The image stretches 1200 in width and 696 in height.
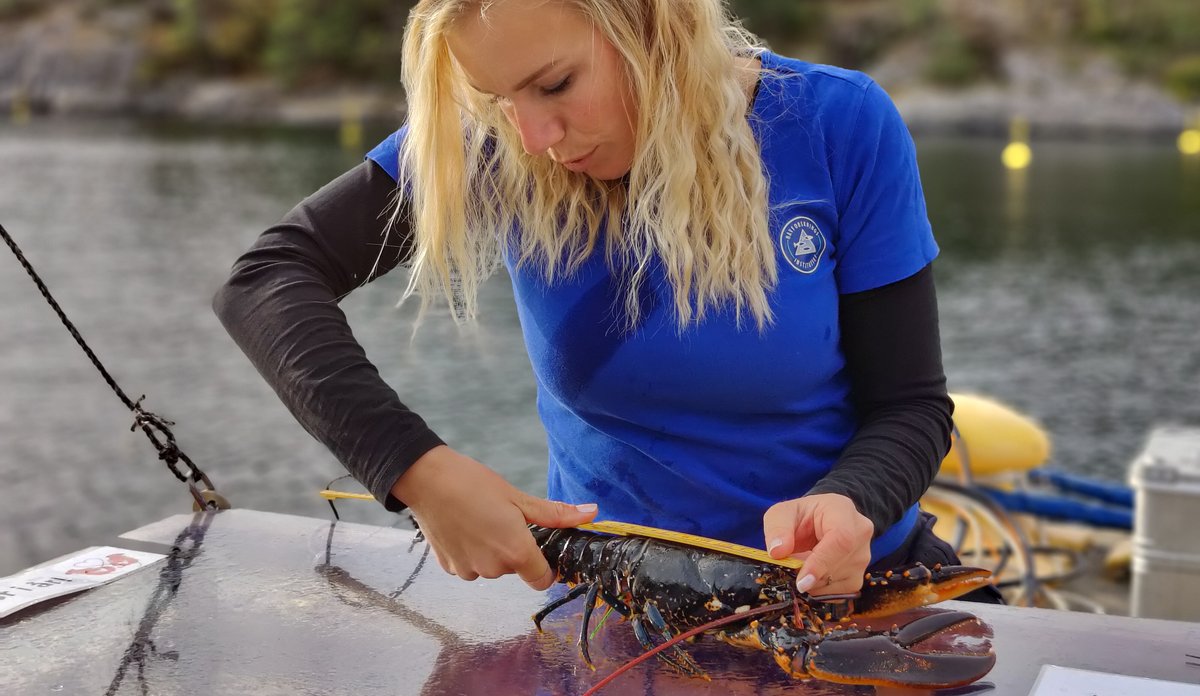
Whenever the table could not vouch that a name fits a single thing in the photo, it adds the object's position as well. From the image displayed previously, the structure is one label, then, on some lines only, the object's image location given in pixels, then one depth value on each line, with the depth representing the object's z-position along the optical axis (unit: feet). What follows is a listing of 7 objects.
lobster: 4.48
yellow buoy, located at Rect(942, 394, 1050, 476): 13.52
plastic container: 12.05
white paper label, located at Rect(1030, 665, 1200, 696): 4.49
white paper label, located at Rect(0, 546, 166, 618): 5.56
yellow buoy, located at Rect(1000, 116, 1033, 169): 119.75
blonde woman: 5.16
